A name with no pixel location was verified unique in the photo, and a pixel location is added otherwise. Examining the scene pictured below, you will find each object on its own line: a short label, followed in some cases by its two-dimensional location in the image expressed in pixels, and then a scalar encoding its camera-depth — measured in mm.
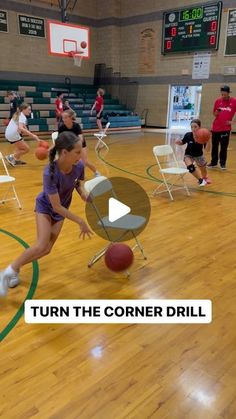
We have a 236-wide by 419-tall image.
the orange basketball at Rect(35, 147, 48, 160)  7305
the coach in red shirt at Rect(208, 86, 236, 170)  7875
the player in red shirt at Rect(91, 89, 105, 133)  14342
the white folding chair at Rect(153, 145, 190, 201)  5884
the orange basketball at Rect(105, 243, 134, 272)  3094
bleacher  14984
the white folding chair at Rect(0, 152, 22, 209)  4968
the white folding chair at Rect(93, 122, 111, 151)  11445
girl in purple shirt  2744
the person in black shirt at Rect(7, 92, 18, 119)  12639
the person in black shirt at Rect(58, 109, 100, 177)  5508
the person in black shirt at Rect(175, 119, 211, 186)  6258
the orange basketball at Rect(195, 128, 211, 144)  6102
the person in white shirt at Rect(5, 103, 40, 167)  7727
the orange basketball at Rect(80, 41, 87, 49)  14117
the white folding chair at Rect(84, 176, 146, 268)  3374
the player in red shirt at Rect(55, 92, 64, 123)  13659
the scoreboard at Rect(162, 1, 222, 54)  15391
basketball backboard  13148
